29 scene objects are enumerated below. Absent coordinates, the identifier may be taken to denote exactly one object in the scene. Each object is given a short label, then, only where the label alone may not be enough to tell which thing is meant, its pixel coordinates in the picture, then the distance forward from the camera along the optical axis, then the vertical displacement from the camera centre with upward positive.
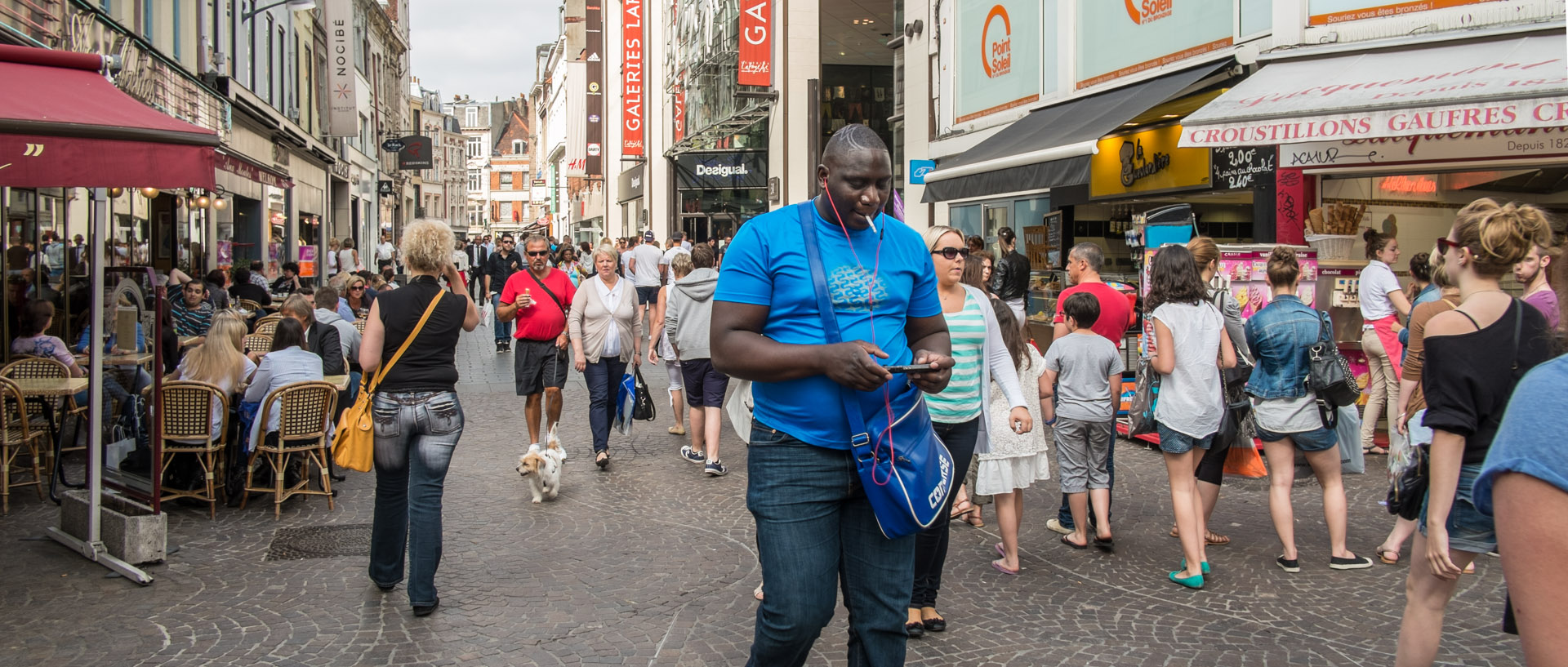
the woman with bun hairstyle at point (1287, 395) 5.65 -0.42
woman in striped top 4.62 -0.33
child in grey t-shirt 6.02 -0.49
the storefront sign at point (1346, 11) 10.02 +2.69
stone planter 5.74 -1.13
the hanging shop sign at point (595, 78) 55.75 +11.64
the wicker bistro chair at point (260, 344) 10.33 -0.30
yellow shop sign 11.63 +1.59
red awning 4.92 +0.74
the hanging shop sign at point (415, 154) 42.53 +6.00
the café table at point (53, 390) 7.31 -0.52
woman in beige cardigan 8.49 -0.18
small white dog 7.19 -1.02
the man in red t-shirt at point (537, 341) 8.26 -0.22
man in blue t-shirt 3.04 -0.20
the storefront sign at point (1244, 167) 10.61 +1.37
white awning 8.19 +1.67
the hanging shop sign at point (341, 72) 27.62 +5.87
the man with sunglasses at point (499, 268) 20.61 +0.80
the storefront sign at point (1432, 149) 9.07 +1.37
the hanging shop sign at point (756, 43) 27.86 +6.64
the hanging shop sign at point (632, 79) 46.06 +9.45
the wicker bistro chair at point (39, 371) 8.09 -0.43
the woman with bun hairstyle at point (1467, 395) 3.36 -0.25
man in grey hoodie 8.29 -0.25
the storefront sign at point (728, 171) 31.28 +3.91
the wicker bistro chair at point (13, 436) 7.12 -0.80
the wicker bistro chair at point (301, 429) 7.10 -0.75
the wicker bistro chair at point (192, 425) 6.95 -0.70
